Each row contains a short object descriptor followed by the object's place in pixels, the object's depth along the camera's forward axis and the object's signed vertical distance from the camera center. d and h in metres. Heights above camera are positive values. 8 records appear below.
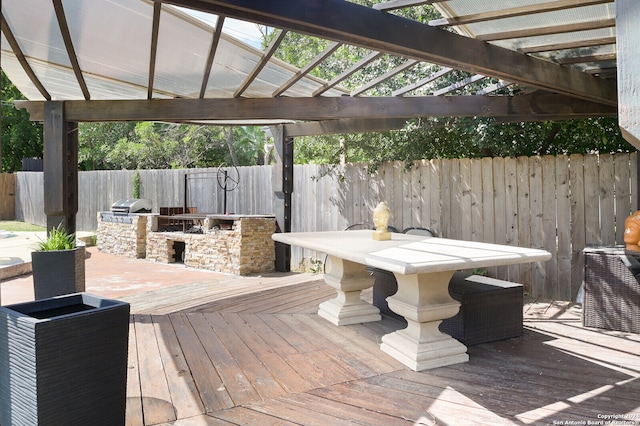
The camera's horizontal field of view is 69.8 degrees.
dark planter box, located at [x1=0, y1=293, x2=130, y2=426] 1.73 -0.61
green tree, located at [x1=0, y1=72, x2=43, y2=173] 18.44 +3.23
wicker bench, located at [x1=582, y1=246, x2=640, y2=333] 3.62 -0.66
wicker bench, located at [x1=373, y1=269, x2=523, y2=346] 3.39 -0.79
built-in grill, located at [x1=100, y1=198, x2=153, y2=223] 10.37 +0.07
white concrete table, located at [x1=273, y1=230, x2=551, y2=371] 2.72 -0.45
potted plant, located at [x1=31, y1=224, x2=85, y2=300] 4.05 -0.50
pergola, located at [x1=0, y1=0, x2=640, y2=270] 2.80 +1.23
